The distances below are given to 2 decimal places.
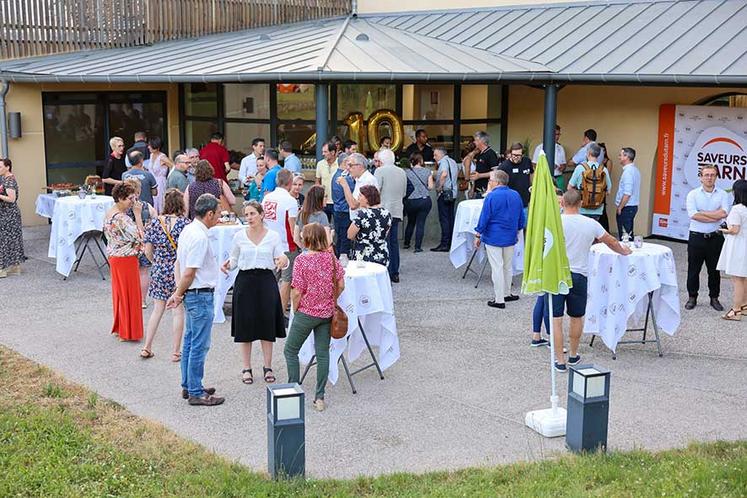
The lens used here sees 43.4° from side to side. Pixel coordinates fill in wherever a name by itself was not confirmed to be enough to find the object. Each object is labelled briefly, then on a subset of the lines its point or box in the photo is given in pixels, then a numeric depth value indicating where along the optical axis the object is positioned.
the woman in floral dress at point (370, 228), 10.00
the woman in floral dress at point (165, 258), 8.64
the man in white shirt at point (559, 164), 16.20
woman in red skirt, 9.33
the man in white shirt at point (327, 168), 13.34
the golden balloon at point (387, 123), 17.59
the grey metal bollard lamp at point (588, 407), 6.55
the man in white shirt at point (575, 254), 8.41
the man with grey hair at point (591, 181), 14.24
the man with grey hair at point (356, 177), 11.22
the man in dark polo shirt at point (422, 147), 16.12
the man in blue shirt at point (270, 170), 11.84
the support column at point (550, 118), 15.17
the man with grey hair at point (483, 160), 14.91
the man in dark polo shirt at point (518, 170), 13.33
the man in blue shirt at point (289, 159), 13.59
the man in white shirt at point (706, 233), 10.62
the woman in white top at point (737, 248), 10.34
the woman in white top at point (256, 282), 7.86
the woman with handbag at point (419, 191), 14.24
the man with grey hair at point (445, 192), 14.62
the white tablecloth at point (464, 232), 12.60
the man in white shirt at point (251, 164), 14.46
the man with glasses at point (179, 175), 12.06
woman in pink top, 7.40
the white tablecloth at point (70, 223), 12.39
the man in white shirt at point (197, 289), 7.60
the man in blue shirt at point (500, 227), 11.08
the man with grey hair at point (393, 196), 12.49
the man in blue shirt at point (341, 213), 12.12
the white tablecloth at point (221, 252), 10.24
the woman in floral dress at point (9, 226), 12.04
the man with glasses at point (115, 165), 14.16
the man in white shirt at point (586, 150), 15.52
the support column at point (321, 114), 14.05
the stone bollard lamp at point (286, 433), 6.13
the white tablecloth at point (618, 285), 9.10
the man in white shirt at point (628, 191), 13.45
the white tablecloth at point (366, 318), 8.12
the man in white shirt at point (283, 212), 10.02
